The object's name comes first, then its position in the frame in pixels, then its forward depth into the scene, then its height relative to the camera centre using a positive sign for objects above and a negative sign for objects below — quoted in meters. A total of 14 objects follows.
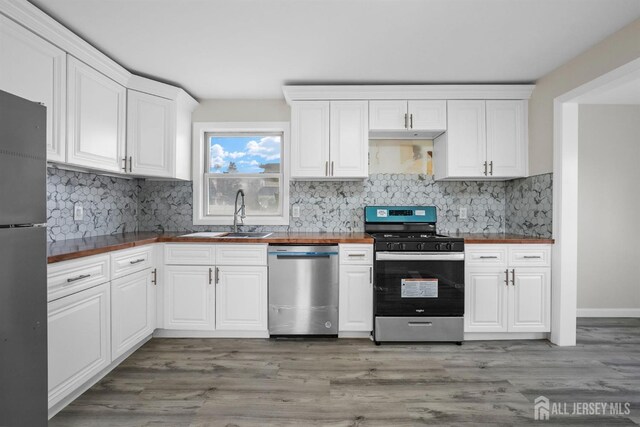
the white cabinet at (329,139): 3.20 +0.72
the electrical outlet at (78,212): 2.70 -0.02
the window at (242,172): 3.62 +0.44
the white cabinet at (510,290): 2.89 -0.68
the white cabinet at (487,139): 3.20 +0.74
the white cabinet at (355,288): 2.90 -0.67
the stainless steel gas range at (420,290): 2.81 -0.67
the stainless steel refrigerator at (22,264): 1.26 -0.22
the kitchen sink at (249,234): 3.16 -0.23
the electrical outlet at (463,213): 3.55 +0.00
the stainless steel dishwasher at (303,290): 2.88 -0.69
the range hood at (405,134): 3.25 +0.82
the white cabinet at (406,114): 3.19 +0.97
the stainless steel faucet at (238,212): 3.34 -0.02
